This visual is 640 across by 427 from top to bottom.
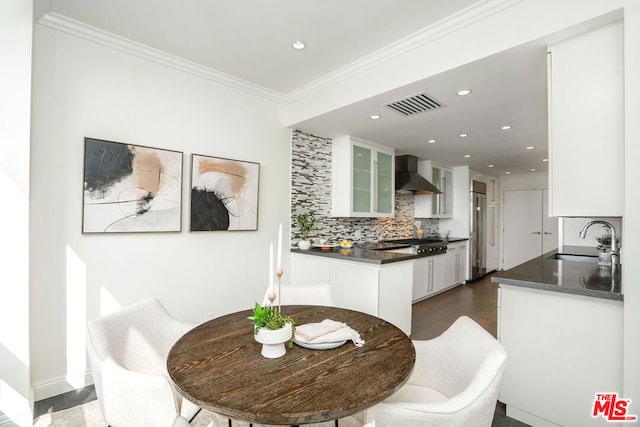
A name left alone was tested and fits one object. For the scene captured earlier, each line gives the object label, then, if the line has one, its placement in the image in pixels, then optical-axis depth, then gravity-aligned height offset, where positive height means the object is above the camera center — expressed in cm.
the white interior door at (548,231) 685 -28
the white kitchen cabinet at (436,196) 577 +42
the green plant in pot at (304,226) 366 -12
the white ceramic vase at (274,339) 119 -48
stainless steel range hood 496 +65
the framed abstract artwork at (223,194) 284 +22
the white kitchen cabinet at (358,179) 399 +53
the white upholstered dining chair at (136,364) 105 -64
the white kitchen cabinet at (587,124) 166 +54
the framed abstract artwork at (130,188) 229 +22
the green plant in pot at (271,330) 119 -45
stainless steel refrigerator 627 -26
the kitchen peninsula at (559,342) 164 -73
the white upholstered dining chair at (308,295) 219 -57
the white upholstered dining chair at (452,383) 98 -64
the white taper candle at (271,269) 115 -20
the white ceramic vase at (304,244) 365 -34
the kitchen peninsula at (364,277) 290 -63
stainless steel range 466 -45
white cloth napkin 134 -54
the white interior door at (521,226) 713 -18
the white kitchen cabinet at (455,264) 549 -87
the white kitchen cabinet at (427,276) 469 -96
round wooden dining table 92 -58
